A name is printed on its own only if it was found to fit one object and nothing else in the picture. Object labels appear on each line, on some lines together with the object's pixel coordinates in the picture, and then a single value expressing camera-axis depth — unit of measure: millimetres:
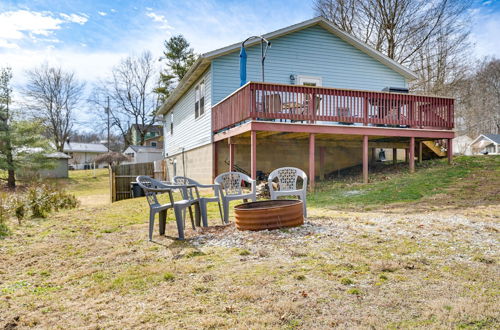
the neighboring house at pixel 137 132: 43744
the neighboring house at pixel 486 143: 35188
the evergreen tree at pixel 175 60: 34188
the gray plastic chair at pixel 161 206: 4598
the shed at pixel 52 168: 22359
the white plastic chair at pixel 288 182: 5589
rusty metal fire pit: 4758
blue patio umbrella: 10398
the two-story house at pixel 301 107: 9641
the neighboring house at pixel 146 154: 31939
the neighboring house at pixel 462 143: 39284
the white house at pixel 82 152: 44562
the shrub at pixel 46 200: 8242
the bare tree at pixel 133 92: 37156
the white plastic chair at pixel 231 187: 5625
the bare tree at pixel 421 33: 19703
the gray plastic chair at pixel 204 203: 5383
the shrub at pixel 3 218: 5775
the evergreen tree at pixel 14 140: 21016
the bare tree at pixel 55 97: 34875
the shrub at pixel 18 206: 7189
